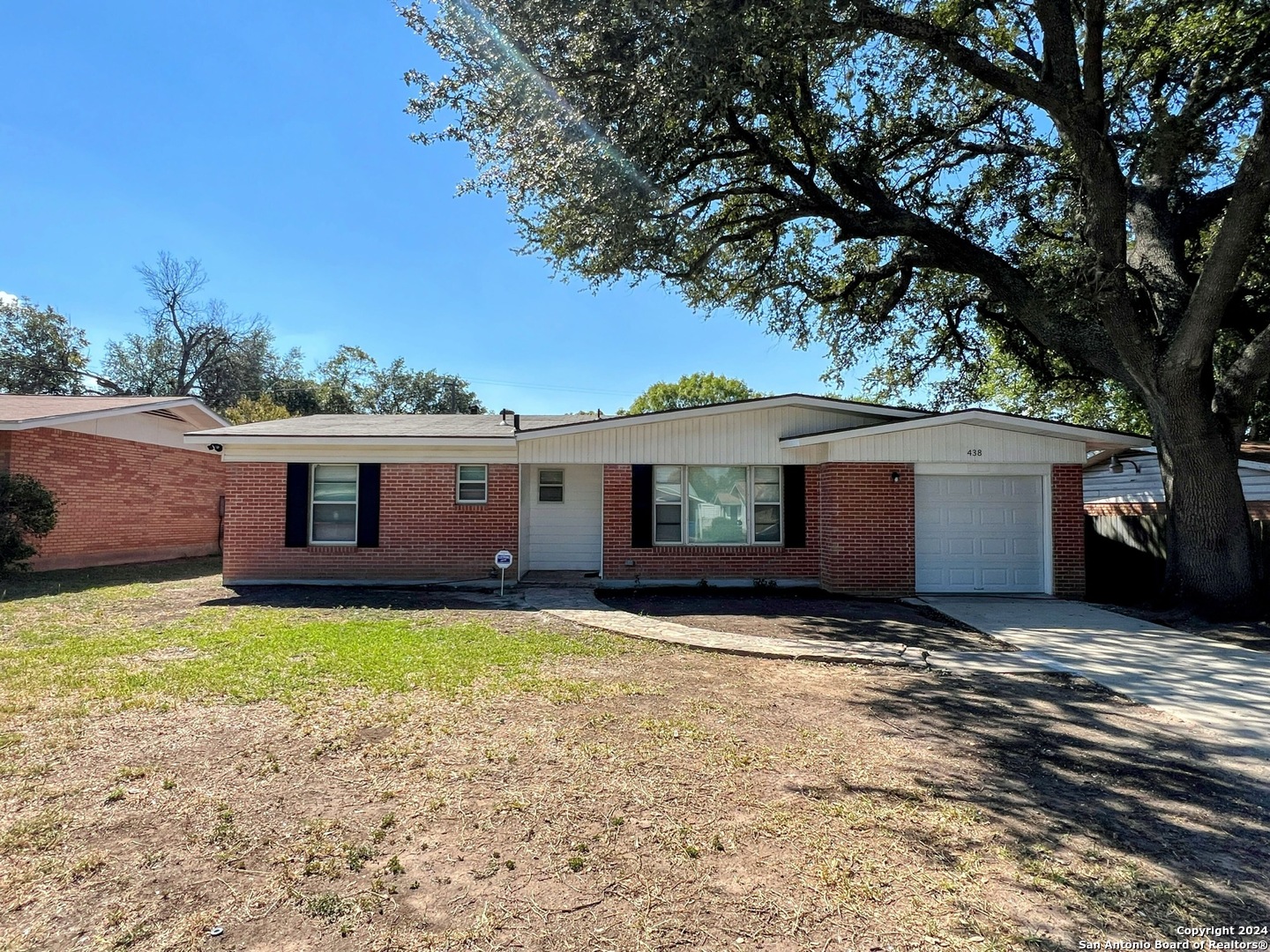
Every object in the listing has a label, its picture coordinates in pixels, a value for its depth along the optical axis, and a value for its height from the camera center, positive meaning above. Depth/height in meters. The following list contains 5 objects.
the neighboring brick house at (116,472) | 12.67 +0.88
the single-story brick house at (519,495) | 11.20 +0.31
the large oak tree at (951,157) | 7.52 +5.32
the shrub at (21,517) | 11.52 -0.13
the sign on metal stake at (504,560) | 9.91 -0.79
